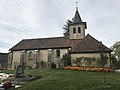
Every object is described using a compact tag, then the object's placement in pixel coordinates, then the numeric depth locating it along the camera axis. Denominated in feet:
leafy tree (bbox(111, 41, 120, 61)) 88.06
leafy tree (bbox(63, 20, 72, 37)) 99.13
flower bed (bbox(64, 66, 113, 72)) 40.68
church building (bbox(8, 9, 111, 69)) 59.39
